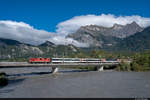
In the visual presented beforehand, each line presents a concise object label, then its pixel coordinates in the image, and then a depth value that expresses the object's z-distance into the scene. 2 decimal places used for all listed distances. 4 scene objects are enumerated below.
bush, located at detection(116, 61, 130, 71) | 125.56
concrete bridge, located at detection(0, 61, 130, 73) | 78.32
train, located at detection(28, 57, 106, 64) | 93.53
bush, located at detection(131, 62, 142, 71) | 123.94
